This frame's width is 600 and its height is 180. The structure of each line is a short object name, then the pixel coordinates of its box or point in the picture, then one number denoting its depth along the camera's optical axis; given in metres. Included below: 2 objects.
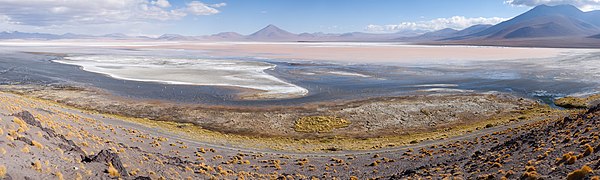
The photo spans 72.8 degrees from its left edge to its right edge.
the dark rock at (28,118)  16.89
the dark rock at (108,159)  14.67
